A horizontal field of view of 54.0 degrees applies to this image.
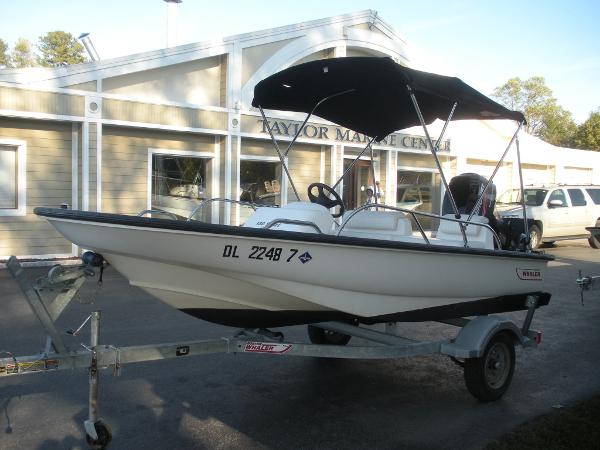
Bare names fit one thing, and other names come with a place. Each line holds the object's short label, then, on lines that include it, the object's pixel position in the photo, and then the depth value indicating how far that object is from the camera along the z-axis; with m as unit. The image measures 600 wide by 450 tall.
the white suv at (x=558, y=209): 16.92
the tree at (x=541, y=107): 60.56
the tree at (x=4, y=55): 59.84
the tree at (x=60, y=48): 57.88
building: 12.38
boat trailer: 3.69
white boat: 3.96
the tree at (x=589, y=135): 45.66
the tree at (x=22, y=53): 61.31
